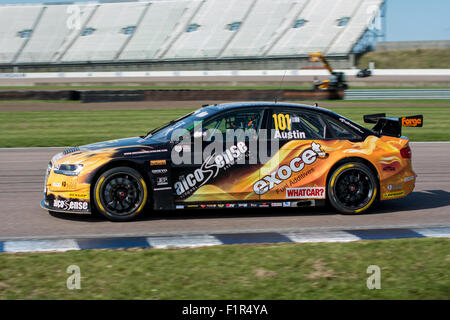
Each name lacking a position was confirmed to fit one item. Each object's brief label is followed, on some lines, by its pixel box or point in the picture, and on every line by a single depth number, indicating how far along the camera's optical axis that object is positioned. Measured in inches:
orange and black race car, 262.8
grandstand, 2306.8
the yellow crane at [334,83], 1284.4
